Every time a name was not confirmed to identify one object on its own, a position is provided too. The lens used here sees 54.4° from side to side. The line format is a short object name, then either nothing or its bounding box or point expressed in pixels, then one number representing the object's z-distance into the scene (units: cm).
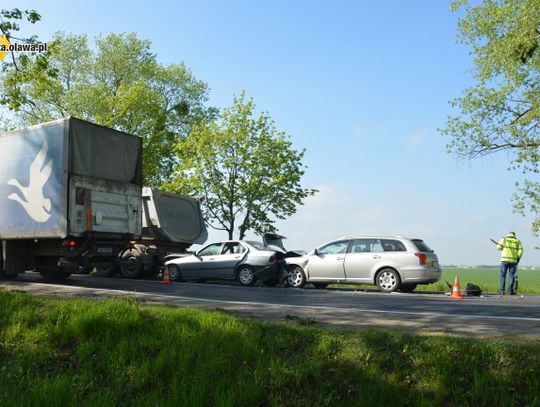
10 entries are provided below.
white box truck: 1232
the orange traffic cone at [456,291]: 1362
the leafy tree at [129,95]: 3481
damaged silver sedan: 1678
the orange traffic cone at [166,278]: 1614
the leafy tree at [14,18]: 1436
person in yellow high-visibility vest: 1623
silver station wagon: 1478
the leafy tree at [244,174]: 2944
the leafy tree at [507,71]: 2067
